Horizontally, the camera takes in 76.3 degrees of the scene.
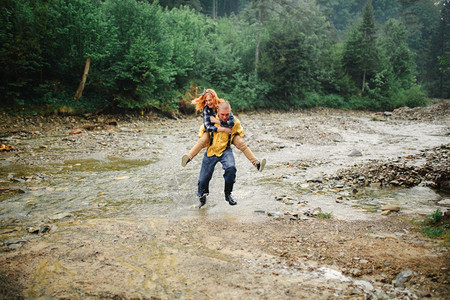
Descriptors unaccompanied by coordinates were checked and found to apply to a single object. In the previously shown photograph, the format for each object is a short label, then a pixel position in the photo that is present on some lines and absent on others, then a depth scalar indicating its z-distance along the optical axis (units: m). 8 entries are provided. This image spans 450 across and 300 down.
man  6.11
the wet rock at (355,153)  12.09
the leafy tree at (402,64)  41.78
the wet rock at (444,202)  6.23
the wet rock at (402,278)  3.19
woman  6.08
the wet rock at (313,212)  5.67
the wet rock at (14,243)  4.14
